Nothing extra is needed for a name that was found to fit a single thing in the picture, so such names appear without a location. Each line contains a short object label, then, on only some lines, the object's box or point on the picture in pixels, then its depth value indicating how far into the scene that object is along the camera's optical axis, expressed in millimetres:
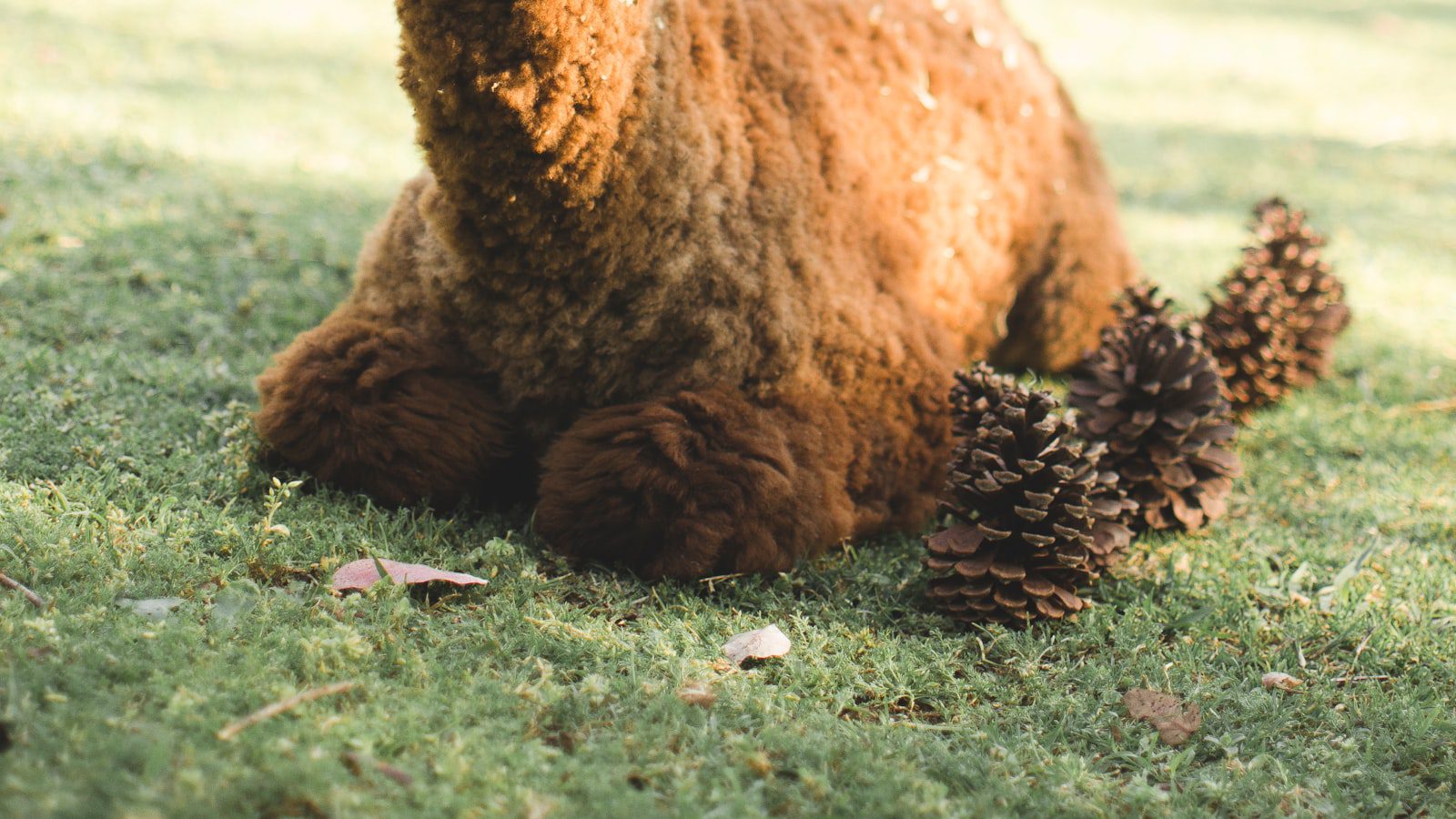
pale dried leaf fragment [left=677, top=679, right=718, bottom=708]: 1857
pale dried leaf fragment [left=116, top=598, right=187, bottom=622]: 1846
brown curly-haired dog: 2193
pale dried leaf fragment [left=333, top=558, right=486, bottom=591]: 2045
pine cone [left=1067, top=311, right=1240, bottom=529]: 2695
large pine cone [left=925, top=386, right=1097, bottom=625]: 2268
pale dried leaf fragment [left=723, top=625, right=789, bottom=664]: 2037
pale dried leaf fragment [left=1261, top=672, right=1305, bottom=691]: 2113
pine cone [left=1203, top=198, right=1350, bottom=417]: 3393
